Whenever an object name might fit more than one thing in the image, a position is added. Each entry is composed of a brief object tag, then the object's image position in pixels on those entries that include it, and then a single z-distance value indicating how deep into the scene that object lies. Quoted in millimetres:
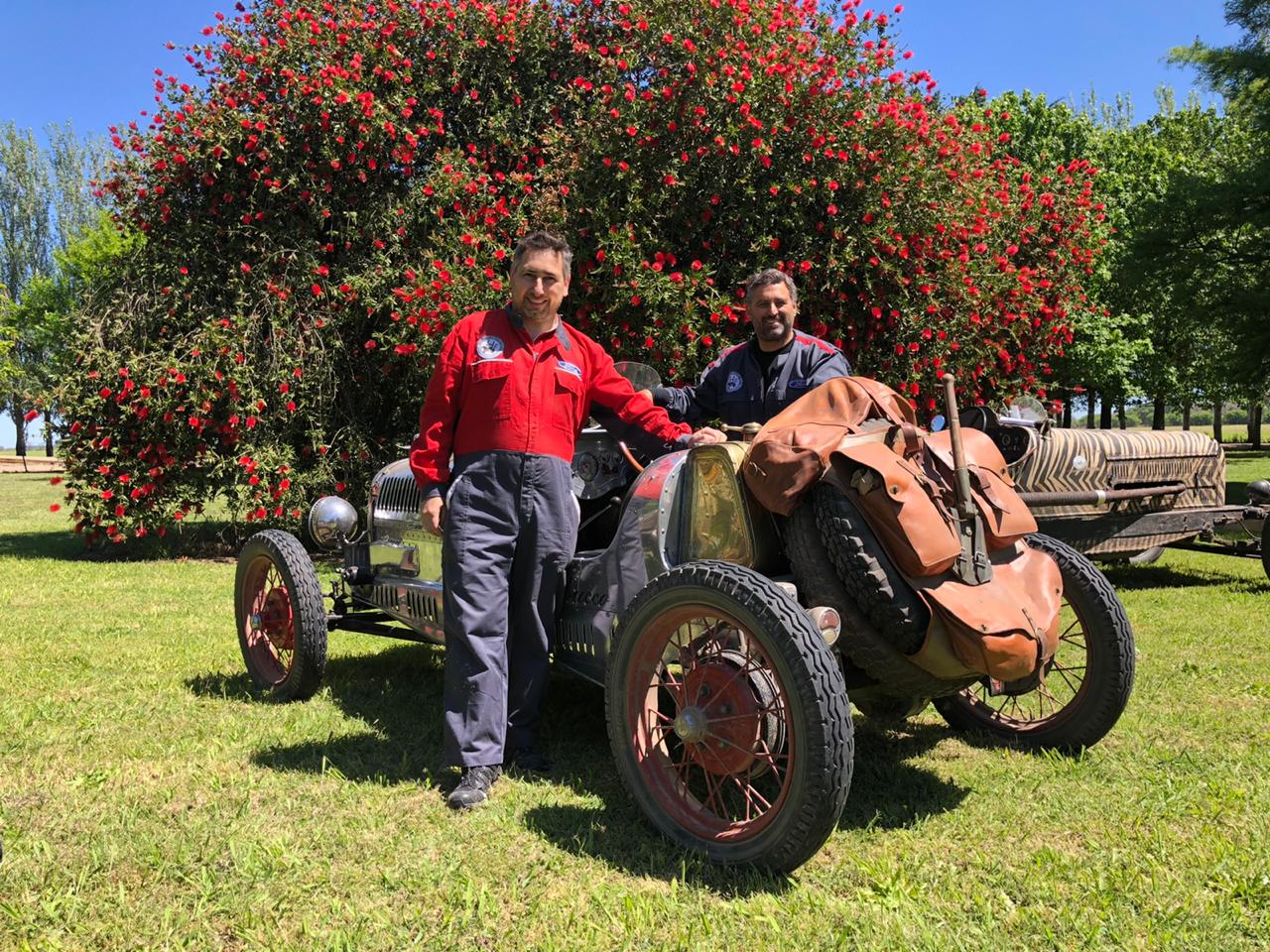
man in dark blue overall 3787
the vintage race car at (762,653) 2410
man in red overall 3332
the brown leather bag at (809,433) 2762
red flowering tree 8477
